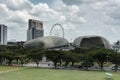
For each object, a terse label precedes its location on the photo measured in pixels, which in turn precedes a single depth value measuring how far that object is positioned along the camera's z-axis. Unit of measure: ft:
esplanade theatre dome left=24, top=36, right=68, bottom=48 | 606.75
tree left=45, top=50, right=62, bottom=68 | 282.56
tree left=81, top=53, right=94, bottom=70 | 268.27
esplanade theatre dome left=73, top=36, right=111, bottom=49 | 579.07
